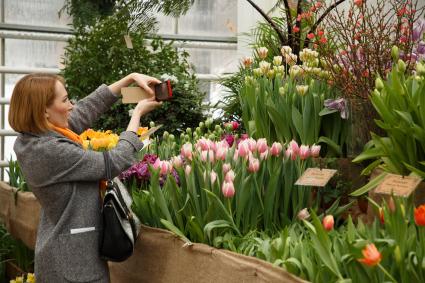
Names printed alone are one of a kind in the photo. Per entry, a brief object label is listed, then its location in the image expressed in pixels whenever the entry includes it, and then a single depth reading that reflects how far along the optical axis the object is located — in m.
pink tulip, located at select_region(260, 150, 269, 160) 2.18
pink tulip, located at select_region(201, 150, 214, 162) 2.23
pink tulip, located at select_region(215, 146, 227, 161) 2.21
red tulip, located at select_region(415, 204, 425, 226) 1.26
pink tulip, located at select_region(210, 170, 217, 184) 2.07
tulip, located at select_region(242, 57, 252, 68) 3.07
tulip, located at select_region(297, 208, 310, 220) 2.05
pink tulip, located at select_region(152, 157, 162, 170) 2.34
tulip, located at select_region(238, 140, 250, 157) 2.17
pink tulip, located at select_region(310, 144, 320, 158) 2.23
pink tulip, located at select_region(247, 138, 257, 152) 2.22
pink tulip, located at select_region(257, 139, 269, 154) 2.20
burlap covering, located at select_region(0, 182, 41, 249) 3.41
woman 2.17
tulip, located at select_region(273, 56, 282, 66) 2.90
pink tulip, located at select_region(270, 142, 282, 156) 2.19
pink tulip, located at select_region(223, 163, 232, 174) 2.10
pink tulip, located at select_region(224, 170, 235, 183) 2.02
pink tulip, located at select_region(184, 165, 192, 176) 2.18
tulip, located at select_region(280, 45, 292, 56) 2.92
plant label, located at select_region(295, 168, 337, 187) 1.95
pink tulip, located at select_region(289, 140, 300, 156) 2.20
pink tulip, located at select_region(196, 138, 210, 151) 2.32
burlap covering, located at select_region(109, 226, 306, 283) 1.67
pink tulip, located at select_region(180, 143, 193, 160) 2.30
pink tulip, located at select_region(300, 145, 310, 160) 2.20
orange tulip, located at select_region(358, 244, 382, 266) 1.19
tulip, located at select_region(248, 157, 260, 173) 2.10
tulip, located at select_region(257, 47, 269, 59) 2.99
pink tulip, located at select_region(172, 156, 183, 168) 2.33
